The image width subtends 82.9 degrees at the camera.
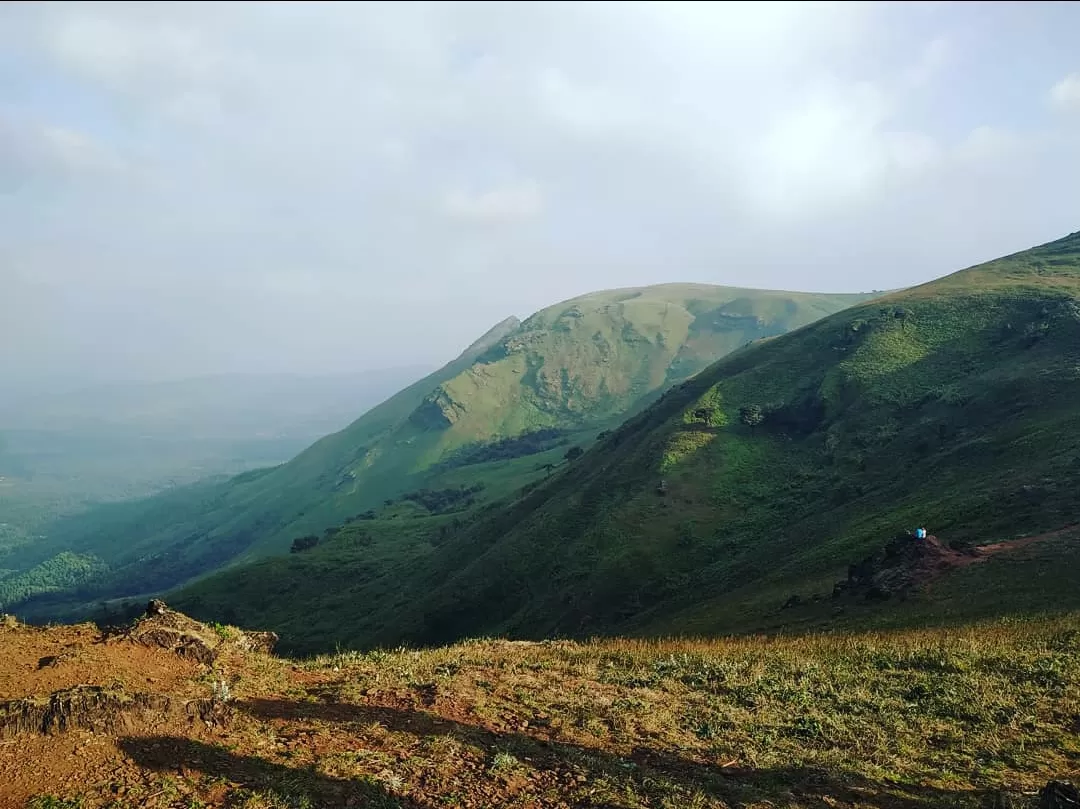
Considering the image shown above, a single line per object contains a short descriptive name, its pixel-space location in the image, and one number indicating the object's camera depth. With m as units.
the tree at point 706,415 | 66.44
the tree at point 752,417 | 63.88
